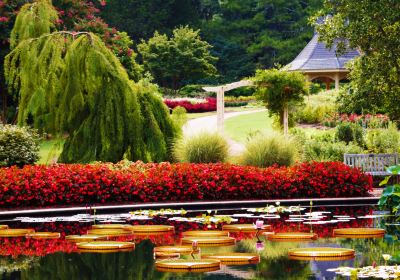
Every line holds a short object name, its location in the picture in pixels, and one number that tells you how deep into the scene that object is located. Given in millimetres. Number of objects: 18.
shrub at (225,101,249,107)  54609
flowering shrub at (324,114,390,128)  31422
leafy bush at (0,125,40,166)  21266
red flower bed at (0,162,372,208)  17750
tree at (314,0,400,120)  20234
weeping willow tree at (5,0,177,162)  21906
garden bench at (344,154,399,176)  22578
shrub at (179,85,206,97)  59281
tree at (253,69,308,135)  28922
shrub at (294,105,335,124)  39844
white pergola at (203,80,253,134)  29719
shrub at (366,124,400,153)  25844
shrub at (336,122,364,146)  27375
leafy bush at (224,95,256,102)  56781
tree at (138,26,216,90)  58219
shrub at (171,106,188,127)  26900
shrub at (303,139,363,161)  25422
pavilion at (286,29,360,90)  51031
